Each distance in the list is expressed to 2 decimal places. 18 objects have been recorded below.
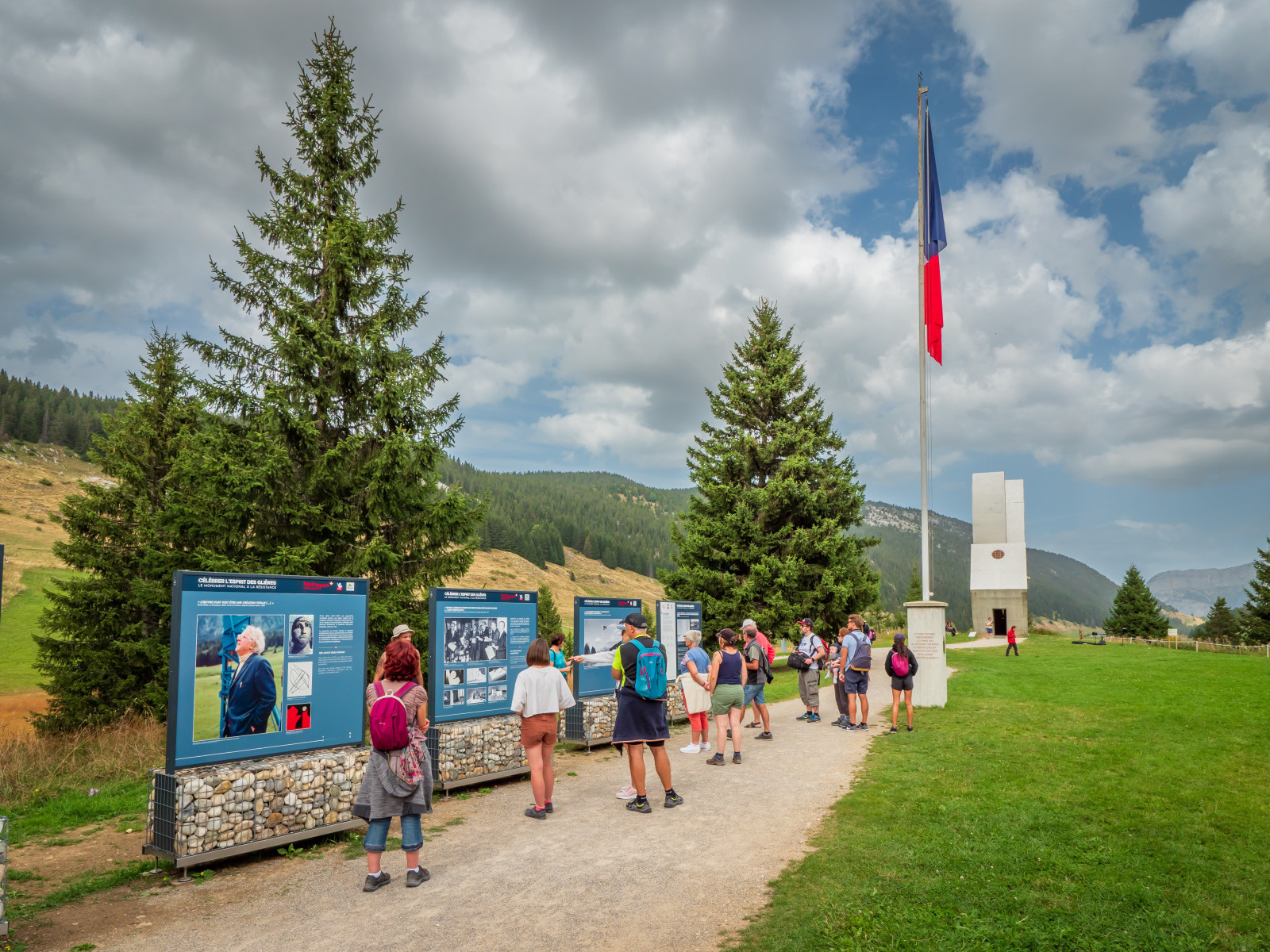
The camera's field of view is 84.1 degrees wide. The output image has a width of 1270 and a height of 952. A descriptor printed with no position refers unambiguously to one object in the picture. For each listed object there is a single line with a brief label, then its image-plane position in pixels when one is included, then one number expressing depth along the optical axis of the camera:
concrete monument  44.69
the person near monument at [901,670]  12.88
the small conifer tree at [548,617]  43.81
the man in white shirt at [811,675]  14.84
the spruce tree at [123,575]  16.41
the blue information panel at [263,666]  6.53
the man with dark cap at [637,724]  8.20
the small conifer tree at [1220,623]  52.75
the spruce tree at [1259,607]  37.66
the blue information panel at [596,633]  12.52
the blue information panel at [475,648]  9.46
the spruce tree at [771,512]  26.03
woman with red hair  5.86
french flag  16.16
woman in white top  7.94
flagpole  16.22
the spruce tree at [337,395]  14.74
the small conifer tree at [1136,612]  54.88
